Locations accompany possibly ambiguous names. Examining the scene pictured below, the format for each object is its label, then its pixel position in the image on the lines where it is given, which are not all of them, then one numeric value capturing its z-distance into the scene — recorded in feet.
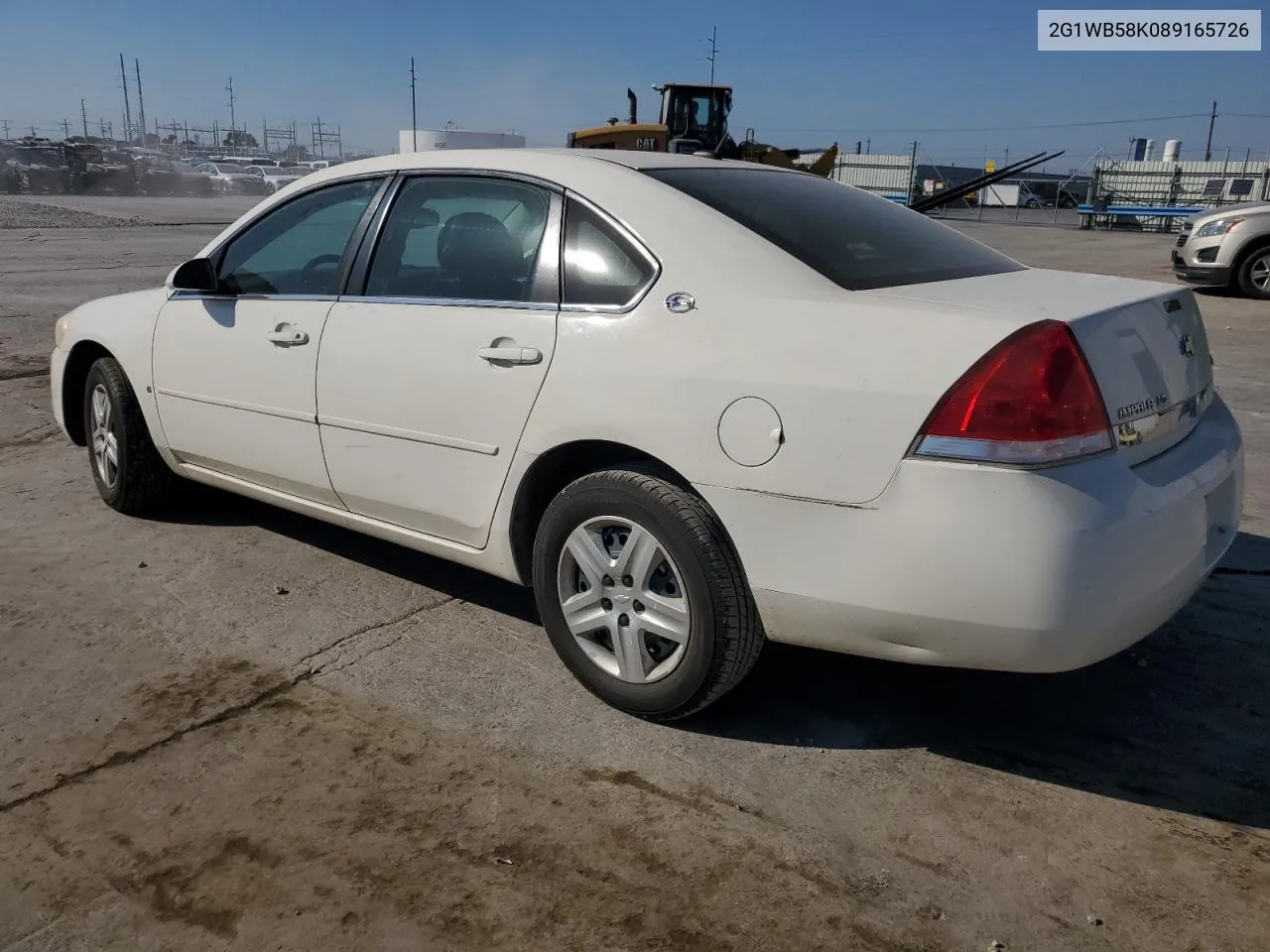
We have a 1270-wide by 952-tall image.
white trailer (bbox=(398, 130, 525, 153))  130.19
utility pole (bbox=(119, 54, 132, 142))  345.49
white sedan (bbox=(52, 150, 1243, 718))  7.80
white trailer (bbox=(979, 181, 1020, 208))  136.26
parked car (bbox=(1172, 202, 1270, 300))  41.57
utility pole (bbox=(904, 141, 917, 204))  124.67
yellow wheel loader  68.59
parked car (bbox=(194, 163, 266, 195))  166.40
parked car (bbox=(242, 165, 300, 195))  148.36
